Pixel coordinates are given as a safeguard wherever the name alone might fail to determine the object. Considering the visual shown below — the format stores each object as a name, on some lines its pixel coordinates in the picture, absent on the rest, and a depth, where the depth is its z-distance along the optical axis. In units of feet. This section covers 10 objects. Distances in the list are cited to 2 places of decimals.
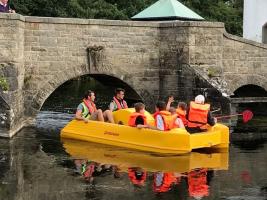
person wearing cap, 43.52
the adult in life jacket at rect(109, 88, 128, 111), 49.59
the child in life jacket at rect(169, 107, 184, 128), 41.96
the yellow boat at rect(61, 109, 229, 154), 41.11
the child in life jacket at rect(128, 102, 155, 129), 42.57
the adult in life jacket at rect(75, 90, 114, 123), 46.65
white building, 89.04
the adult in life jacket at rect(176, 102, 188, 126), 44.89
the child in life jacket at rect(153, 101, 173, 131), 41.57
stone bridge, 52.70
